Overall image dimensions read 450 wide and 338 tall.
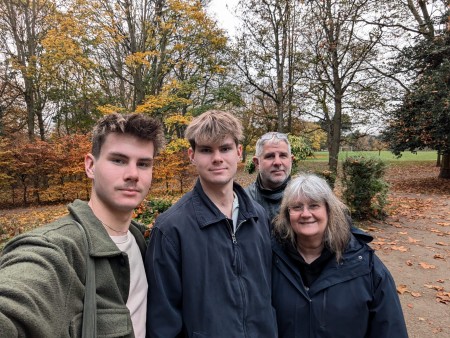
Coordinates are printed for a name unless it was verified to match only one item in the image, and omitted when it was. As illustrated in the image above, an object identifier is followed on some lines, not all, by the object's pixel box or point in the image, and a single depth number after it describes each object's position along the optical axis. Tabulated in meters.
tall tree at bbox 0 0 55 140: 15.77
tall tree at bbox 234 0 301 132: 14.74
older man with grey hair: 3.01
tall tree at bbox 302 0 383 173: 13.44
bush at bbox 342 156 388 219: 7.61
